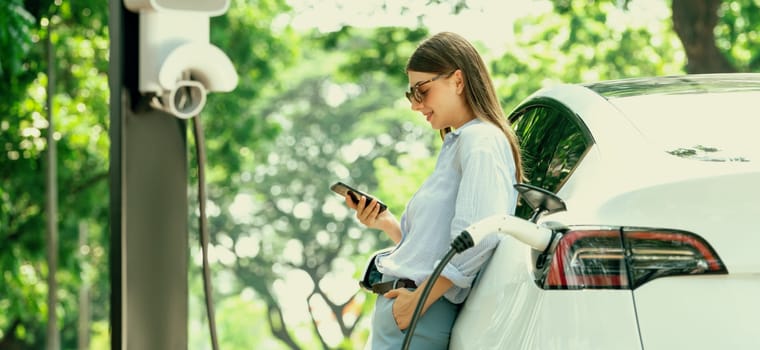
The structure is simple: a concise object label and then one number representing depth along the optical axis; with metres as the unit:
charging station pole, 5.51
